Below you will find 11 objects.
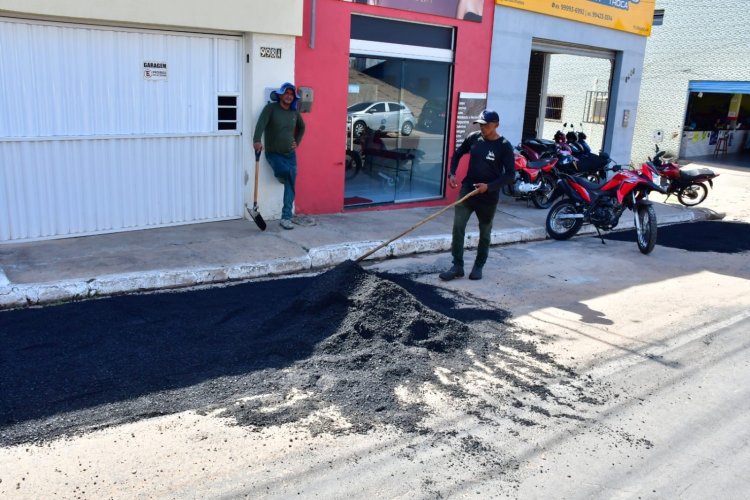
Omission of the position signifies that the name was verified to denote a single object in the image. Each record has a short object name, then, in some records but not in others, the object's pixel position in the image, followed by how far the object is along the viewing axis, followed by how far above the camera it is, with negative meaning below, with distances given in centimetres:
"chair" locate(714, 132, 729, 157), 2866 -115
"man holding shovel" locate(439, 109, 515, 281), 794 -88
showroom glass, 1102 -49
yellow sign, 1322 +205
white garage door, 793 -51
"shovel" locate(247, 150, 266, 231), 930 -158
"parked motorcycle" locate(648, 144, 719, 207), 1465 -139
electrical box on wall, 998 -3
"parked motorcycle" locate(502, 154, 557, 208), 1265 -139
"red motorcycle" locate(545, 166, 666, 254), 1047 -146
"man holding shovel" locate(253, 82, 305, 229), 930 -55
